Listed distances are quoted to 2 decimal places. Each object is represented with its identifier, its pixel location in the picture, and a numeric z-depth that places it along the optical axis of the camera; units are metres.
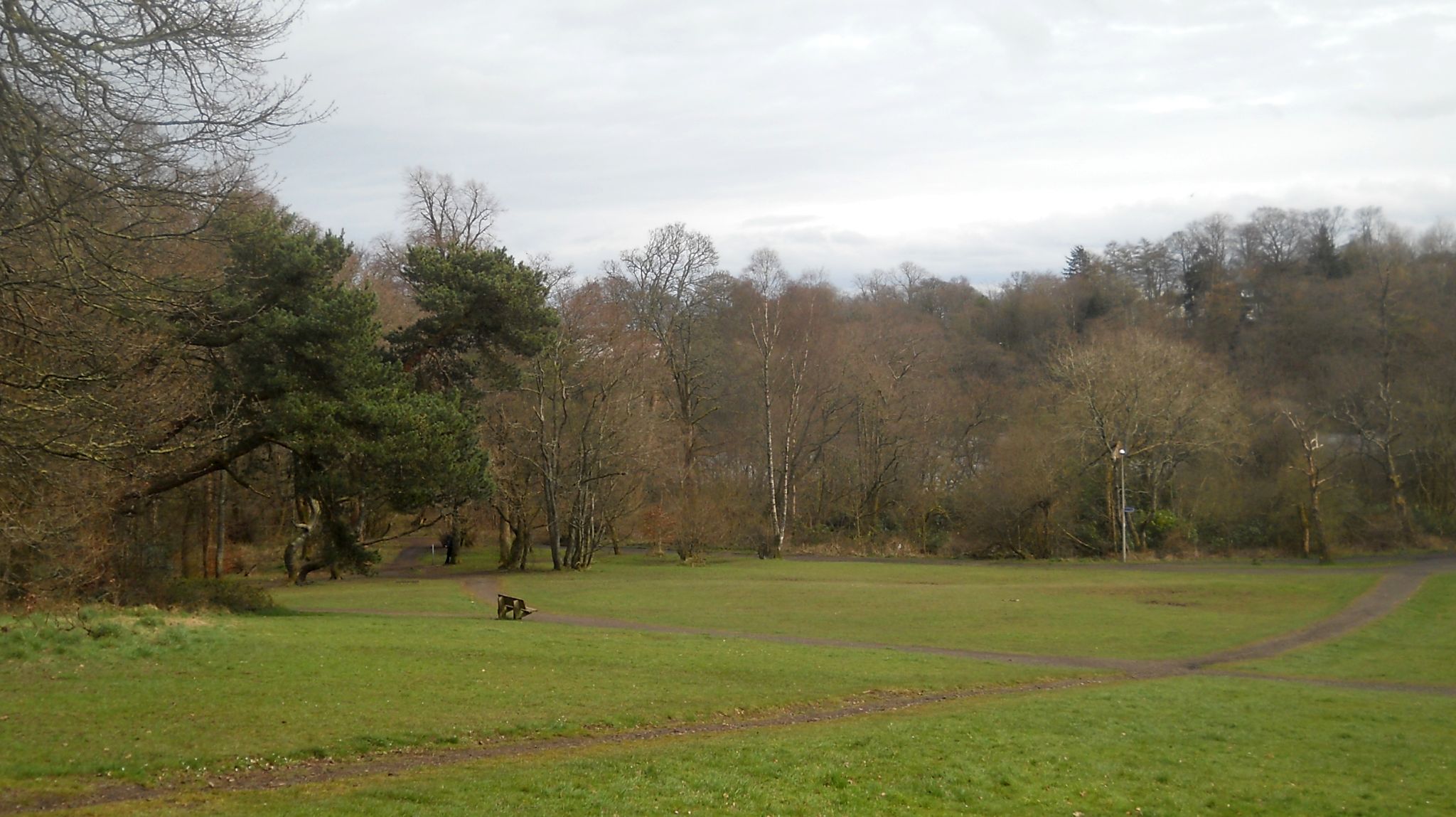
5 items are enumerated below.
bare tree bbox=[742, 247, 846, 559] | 58.03
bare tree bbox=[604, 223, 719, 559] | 59.66
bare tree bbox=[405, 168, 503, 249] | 52.44
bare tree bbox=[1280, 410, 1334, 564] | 44.12
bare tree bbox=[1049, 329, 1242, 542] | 50.62
